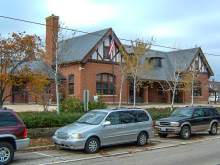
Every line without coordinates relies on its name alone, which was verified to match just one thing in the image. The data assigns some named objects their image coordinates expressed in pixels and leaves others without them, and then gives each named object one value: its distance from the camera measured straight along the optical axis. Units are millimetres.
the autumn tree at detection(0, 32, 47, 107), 14792
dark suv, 14289
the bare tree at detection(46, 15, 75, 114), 17591
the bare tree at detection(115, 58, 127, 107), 29706
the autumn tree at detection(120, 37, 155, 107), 23172
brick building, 29641
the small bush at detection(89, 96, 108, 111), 17305
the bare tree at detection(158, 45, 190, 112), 32059
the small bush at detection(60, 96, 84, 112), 17203
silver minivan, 10156
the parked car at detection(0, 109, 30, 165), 8320
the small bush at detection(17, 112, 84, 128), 13172
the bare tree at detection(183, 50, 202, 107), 28623
